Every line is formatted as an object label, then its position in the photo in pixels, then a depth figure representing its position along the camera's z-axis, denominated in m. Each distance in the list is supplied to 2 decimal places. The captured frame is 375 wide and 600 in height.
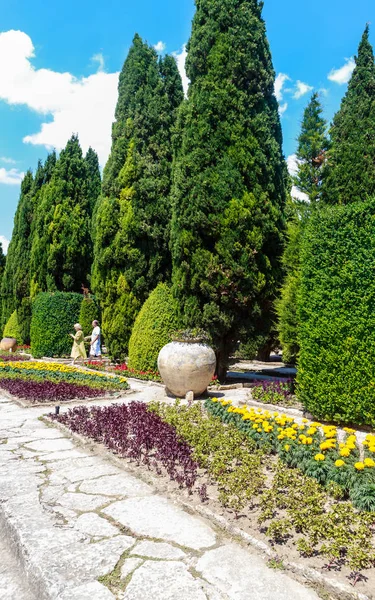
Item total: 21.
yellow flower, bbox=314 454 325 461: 3.49
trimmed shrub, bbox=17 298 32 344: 21.84
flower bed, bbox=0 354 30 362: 16.65
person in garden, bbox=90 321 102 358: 14.25
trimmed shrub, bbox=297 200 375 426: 6.00
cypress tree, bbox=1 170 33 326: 23.09
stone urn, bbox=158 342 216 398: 8.12
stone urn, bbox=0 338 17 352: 21.59
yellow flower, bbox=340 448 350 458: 3.52
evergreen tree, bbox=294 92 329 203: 9.84
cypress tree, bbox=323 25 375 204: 9.38
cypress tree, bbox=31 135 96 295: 19.09
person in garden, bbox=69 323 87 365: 14.36
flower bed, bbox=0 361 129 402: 8.00
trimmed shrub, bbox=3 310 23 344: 23.64
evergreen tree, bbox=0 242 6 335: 32.91
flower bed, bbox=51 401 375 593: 2.46
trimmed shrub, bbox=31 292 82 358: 17.25
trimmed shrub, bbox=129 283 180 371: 11.20
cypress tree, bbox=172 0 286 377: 9.81
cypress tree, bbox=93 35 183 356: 13.12
